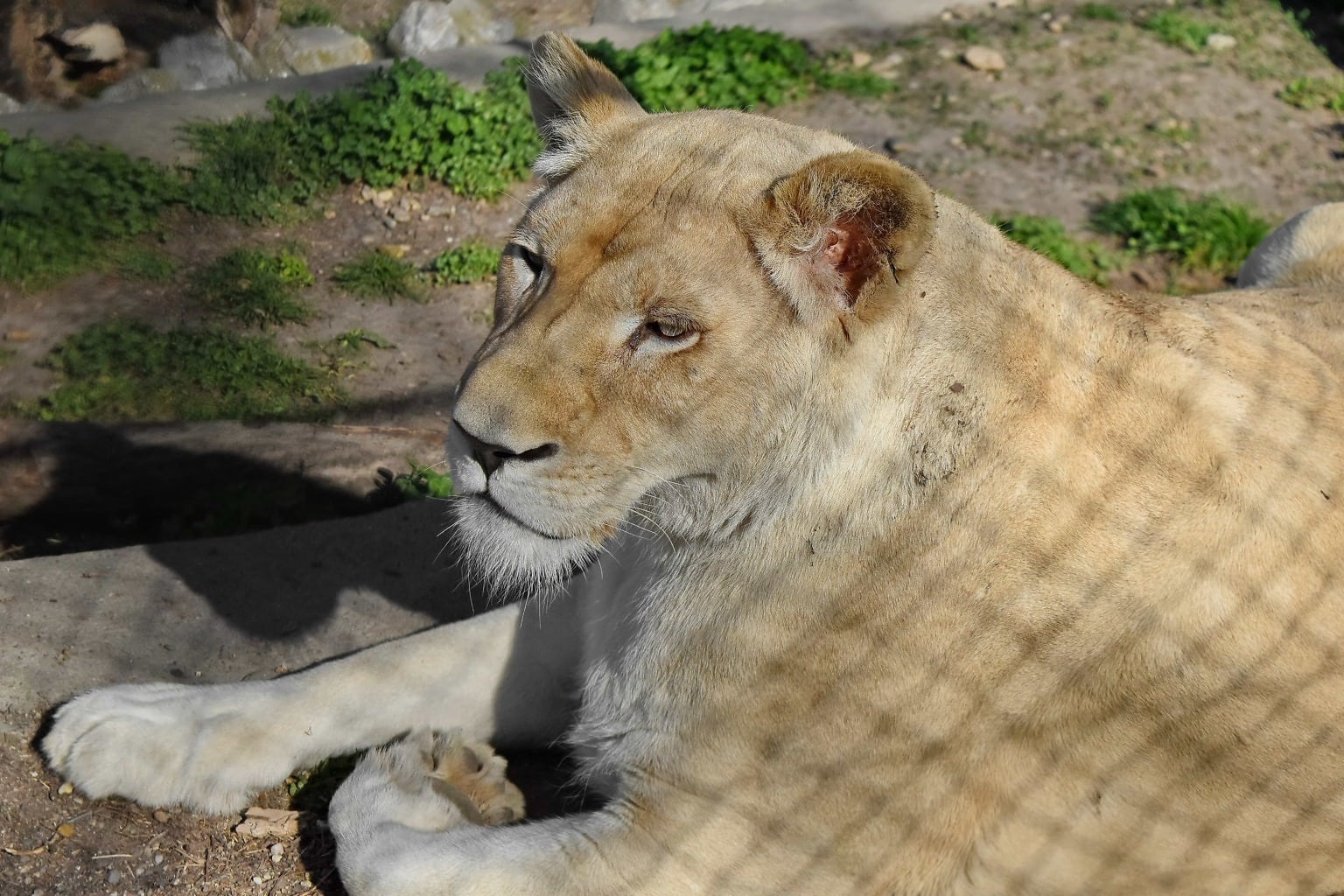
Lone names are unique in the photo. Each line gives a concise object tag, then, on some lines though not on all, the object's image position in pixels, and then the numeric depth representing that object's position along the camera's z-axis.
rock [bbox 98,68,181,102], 6.98
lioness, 2.64
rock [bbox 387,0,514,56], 8.58
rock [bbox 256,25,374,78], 7.91
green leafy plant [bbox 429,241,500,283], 6.17
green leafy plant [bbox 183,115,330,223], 6.13
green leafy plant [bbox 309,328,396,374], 5.47
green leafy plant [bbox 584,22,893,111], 7.31
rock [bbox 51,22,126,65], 6.84
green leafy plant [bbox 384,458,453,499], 4.71
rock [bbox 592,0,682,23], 9.19
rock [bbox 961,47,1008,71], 8.03
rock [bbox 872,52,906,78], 7.98
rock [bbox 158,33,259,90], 7.30
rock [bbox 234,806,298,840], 3.39
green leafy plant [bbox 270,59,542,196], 6.56
